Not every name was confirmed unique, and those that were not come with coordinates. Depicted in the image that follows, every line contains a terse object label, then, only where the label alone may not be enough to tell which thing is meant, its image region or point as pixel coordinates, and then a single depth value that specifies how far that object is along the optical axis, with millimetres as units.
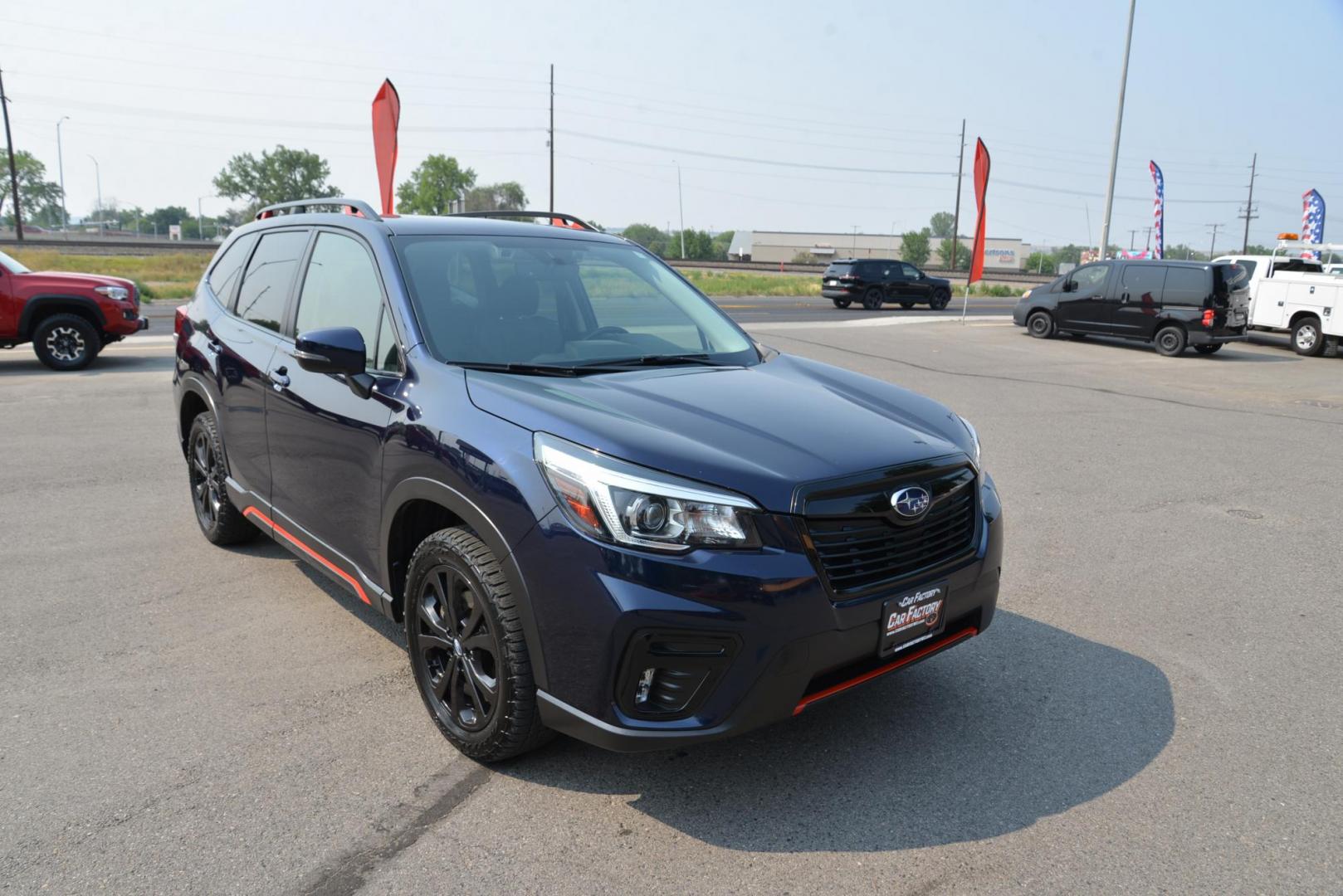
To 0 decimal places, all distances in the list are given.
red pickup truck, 12078
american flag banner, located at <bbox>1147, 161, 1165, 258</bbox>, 35812
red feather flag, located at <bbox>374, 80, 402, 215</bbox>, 19422
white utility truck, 19172
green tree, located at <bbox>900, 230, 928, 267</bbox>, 119875
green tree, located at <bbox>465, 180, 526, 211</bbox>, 105062
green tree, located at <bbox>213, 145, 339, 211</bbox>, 127375
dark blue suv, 2717
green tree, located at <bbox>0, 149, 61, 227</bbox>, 117431
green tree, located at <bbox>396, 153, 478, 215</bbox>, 105625
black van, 18516
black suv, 31797
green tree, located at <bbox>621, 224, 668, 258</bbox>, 124531
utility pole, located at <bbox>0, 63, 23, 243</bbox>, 53438
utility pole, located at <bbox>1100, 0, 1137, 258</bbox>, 26859
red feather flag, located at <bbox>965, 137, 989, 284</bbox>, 24766
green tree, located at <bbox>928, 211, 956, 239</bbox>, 170125
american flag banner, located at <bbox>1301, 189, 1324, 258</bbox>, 41562
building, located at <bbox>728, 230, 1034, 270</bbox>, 124062
